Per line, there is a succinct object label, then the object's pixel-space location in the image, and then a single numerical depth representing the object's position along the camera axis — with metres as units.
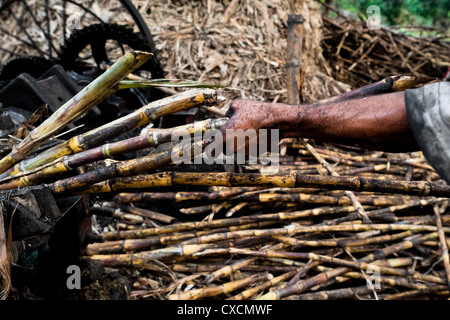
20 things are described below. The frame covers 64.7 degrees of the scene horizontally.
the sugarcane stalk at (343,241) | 2.78
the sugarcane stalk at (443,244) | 2.84
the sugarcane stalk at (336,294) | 2.49
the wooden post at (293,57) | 3.91
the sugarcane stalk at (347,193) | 2.97
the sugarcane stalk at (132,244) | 2.64
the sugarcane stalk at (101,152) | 1.71
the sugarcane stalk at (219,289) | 2.43
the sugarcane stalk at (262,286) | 2.45
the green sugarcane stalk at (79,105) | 1.54
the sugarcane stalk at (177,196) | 2.92
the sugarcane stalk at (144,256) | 2.56
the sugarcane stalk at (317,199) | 2.96
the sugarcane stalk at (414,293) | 2.64
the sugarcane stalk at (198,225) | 2.79
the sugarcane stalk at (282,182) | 1.86
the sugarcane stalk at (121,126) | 1.66
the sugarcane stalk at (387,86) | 1.68
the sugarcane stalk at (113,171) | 1.75
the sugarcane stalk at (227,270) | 2.55
